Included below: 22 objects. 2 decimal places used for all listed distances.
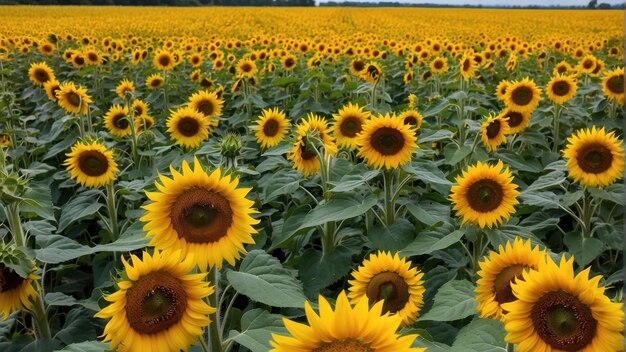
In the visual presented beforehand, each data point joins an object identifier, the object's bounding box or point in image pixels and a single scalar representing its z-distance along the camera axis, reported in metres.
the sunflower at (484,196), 2.82
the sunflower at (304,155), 3.48
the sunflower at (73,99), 5.30
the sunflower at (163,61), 8.41
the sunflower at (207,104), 5.17
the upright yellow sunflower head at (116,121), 5.48
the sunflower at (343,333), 1.27
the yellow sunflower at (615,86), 5.49
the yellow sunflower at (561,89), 5.39
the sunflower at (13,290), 2.29
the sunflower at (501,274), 1.95
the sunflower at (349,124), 4.02
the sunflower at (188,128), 4.57
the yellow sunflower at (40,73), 6.68
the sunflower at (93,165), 3.80
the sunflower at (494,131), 4.14
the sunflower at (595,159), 3.21
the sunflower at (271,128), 4.73
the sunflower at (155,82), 7.59
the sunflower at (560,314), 1.49
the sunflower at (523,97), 5.04
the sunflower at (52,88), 6.07
